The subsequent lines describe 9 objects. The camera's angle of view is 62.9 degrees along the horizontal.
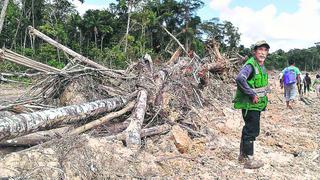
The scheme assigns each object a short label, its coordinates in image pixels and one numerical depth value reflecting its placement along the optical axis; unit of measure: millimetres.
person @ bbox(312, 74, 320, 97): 10145
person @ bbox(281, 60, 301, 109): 7023
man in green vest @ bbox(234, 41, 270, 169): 3100
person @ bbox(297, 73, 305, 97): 8550
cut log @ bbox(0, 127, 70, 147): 3024
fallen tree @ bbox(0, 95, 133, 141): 2642
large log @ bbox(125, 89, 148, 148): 3388
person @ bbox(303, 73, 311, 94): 10992
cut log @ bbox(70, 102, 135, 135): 3350
